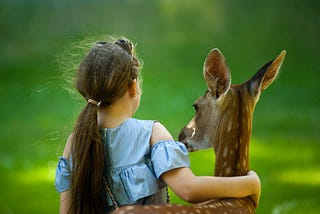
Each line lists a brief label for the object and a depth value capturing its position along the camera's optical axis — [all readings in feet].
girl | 18.55
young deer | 18.99
